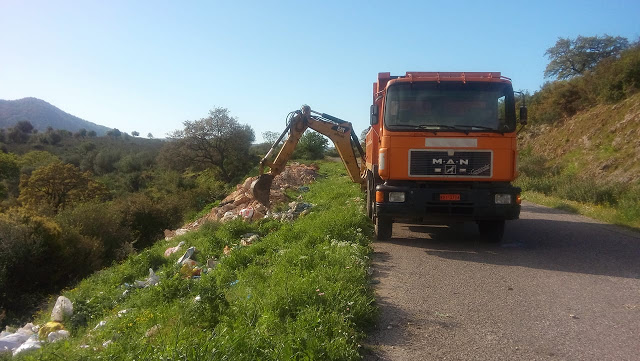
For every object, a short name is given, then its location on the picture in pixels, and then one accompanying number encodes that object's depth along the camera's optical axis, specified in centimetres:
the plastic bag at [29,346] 569
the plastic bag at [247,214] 1313
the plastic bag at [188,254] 967
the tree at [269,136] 6266
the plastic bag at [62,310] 784
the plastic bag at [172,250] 1170
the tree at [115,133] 9440
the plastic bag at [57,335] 647
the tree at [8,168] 3697
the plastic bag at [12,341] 651
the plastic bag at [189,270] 786
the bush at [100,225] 1911
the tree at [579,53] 3566
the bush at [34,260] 1319
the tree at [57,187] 2639
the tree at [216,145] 3994
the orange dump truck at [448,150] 771
